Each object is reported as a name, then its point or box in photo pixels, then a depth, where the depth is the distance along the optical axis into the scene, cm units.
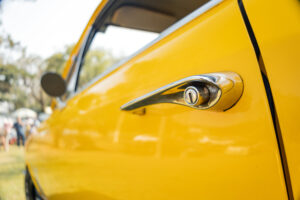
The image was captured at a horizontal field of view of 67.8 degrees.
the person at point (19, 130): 1171
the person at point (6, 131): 1013
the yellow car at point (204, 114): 49
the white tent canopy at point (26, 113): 2038
